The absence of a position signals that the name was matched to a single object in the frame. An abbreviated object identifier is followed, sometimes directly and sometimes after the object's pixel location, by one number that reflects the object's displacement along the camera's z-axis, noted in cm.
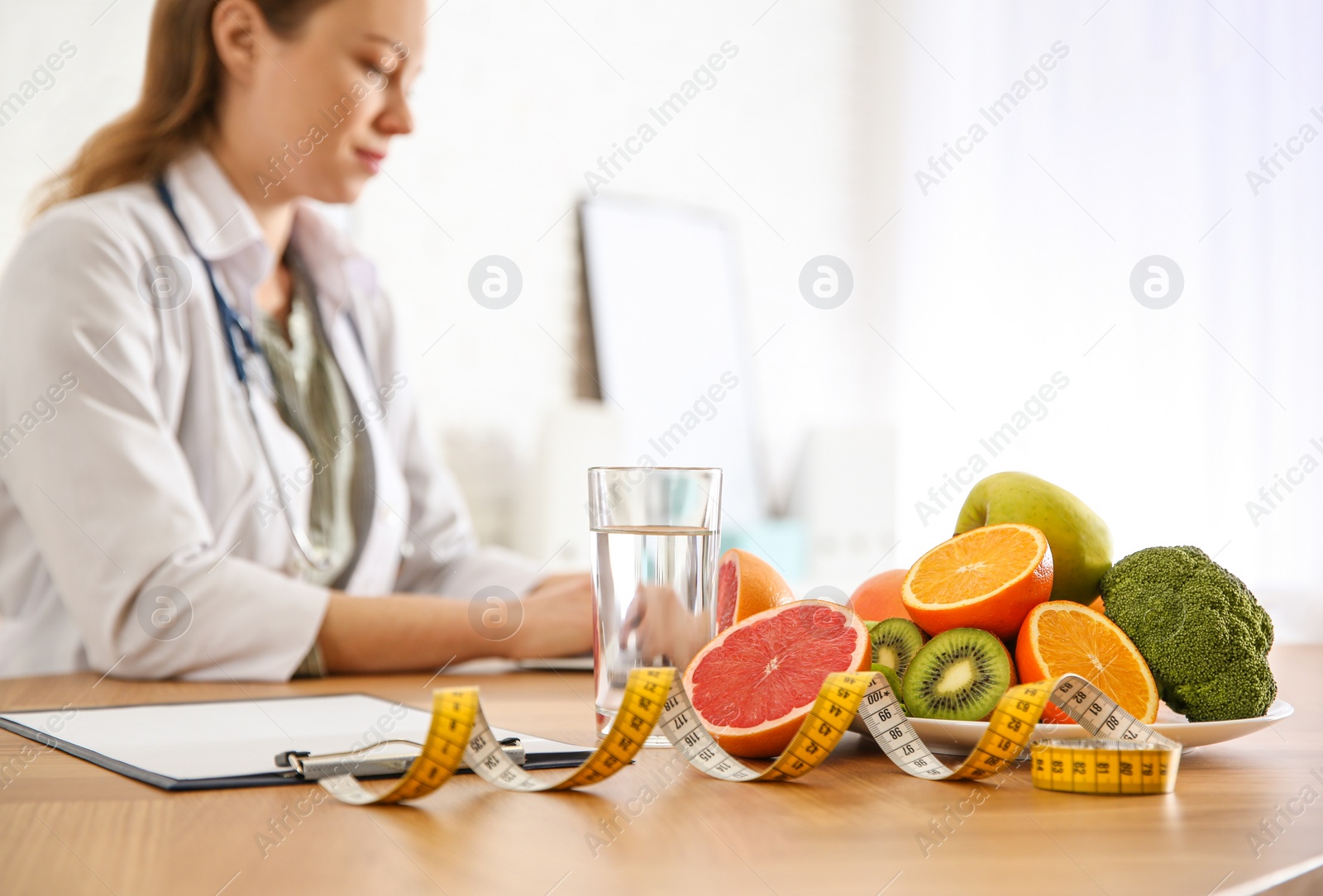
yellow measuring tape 67
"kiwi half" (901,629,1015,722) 76
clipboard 69
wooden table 50
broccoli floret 78
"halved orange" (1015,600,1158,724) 76
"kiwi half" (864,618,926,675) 82
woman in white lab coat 133
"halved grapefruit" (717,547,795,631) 91
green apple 86
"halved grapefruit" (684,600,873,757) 75
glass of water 79
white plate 73
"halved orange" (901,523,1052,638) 78
